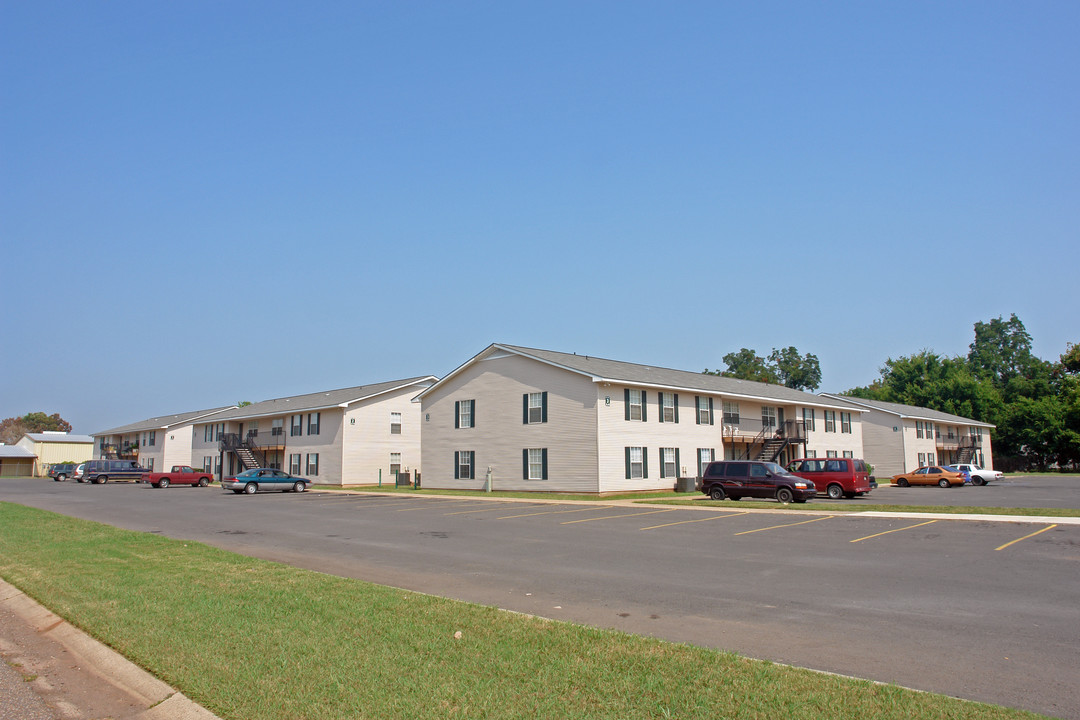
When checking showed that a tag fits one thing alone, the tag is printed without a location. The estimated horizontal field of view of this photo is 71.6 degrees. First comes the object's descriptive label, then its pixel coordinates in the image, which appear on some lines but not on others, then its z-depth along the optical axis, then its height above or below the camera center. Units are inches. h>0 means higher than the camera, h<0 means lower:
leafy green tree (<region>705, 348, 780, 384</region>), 4030.5 +469.4
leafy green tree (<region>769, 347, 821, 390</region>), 4249.5 +468.9
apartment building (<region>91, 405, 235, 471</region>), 2682.1 +68.0
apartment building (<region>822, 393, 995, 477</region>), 2257.6 +41.6
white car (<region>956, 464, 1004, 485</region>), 1969.7 -65.9
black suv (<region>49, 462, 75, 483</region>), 2517.2 -43.1
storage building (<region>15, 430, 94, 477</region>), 3558.1 +54.6
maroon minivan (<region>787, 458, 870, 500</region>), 1291.8 -42.5
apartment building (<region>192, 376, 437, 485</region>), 1925.4 +55.3
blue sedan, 1603.1 -54.2
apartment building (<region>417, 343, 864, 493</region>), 1396.4 +61.4
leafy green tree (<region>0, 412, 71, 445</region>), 5930.1 +274.5
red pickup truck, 1951.3 -52.1
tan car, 1841.8 -67.6
